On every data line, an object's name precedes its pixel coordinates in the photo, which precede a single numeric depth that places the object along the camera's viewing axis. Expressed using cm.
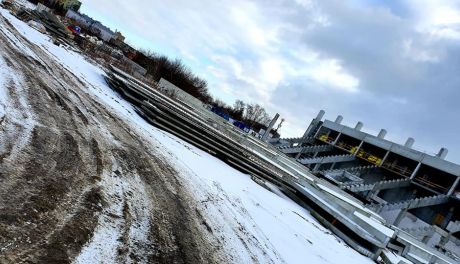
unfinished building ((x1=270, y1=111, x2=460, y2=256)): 3036
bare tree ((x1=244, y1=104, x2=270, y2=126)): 10988
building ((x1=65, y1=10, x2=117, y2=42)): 8981
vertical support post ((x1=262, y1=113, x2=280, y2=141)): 3411
